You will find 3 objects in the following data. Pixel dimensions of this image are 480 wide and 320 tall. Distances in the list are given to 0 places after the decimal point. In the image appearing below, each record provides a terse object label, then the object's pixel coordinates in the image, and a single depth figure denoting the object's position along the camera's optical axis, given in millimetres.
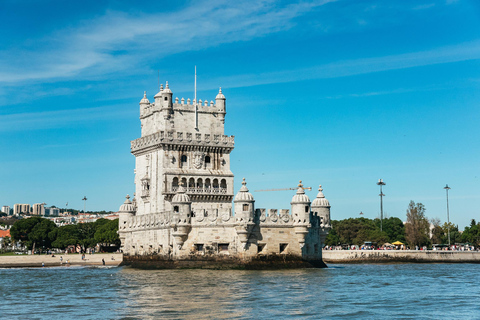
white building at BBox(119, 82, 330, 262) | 66875
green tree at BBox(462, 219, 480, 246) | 138625
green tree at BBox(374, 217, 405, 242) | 142125
